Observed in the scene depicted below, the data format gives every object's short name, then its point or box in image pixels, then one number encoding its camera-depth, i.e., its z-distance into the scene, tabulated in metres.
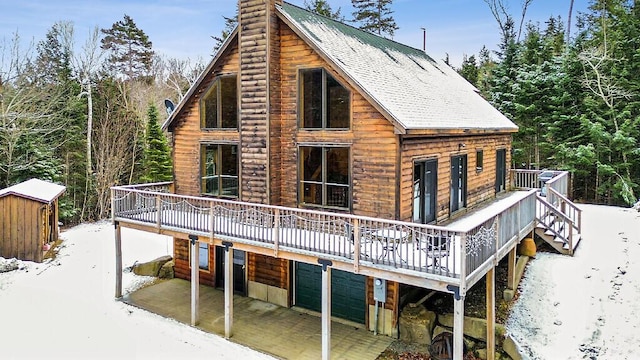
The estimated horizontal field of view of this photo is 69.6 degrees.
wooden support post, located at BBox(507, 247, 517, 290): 12.23
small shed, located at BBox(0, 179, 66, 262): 17.41
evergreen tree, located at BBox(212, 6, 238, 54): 37.03
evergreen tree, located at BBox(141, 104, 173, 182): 25.70
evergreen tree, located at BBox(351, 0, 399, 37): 39.84
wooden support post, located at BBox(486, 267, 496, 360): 9.82
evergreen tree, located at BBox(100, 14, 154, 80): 37.50
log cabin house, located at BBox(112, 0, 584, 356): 9.95
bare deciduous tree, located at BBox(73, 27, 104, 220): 27.12
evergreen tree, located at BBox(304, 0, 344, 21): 36.91
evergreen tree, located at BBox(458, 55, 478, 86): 37.59
